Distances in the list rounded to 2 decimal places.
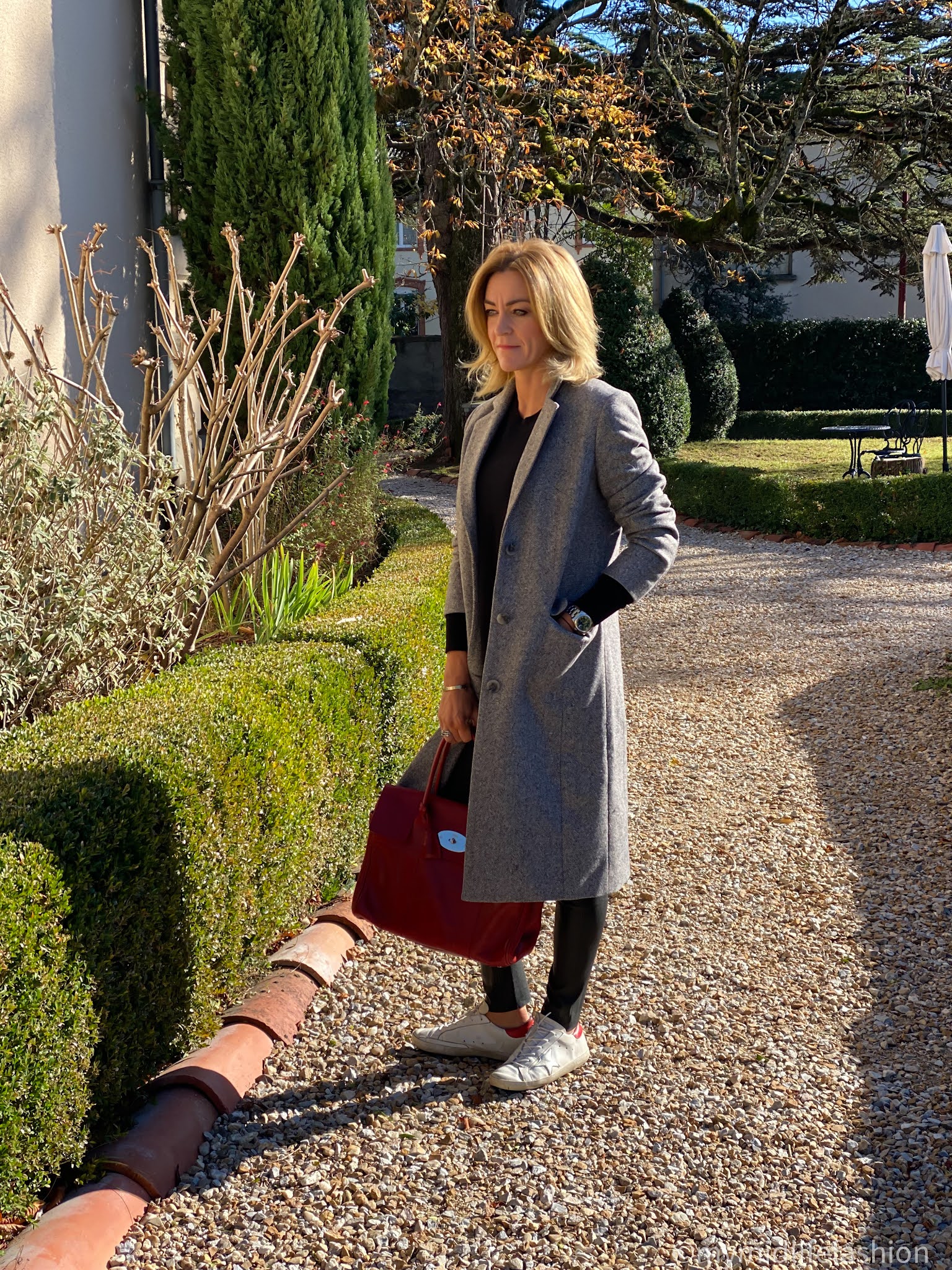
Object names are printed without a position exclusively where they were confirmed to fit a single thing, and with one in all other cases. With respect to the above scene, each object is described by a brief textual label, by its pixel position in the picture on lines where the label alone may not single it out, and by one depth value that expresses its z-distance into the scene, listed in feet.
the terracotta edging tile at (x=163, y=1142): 7.72
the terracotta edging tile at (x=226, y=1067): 8.71
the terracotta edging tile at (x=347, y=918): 11.75
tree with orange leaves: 33.58
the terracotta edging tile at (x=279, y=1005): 9.80
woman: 8.07
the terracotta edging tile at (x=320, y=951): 10.81
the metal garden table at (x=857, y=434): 45.29
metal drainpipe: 23.15
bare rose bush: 11.69
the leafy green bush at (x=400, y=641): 13.74
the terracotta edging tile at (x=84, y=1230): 6.72
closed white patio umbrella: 41.65
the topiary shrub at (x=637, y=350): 51.03
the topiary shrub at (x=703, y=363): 61.72
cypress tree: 21.50
